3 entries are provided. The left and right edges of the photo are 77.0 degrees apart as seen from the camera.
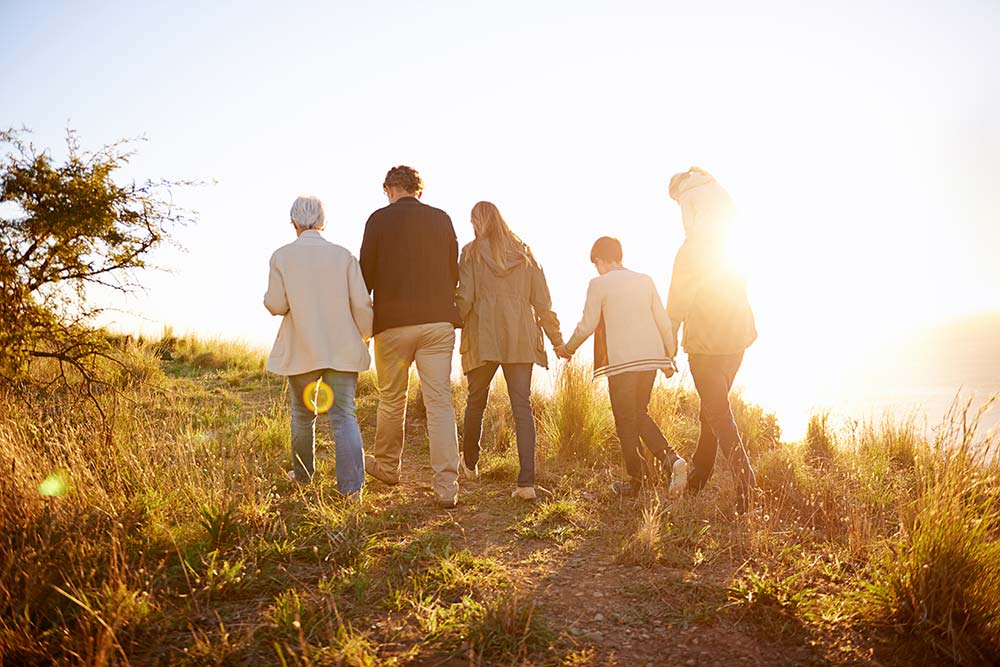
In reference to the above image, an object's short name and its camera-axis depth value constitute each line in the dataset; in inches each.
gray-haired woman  170.1
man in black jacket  175.5
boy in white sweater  187.0
